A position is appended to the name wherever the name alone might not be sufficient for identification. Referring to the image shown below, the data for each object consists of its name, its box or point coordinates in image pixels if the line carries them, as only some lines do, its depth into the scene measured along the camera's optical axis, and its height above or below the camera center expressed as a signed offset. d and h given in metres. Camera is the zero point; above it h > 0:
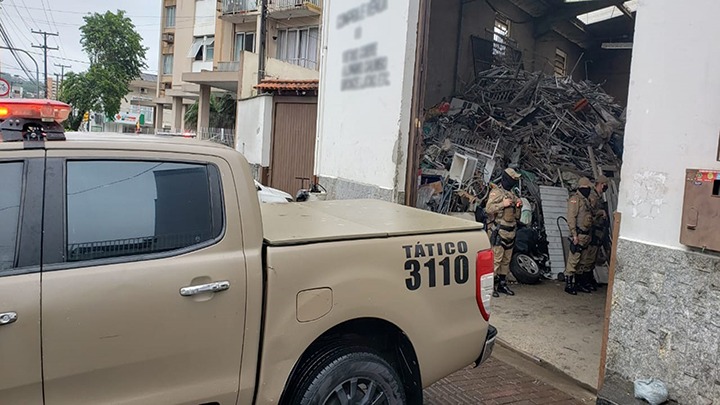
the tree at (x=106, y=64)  33.38 +5.16
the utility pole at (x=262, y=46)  18.60 +4.06
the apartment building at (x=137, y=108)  52.78 +4.11
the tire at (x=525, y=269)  7.88 -1.45
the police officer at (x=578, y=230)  7.62 -0.79
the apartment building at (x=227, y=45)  20.81 +6.06
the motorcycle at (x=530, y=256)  7.92 -1.31
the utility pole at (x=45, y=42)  45.95 +8.24
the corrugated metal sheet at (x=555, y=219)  8.55 -0.77
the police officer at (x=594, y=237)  7.90 -0.91
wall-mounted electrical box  3.47 -0.18
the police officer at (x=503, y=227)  7.49 -0.80
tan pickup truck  2.18 -0.64
